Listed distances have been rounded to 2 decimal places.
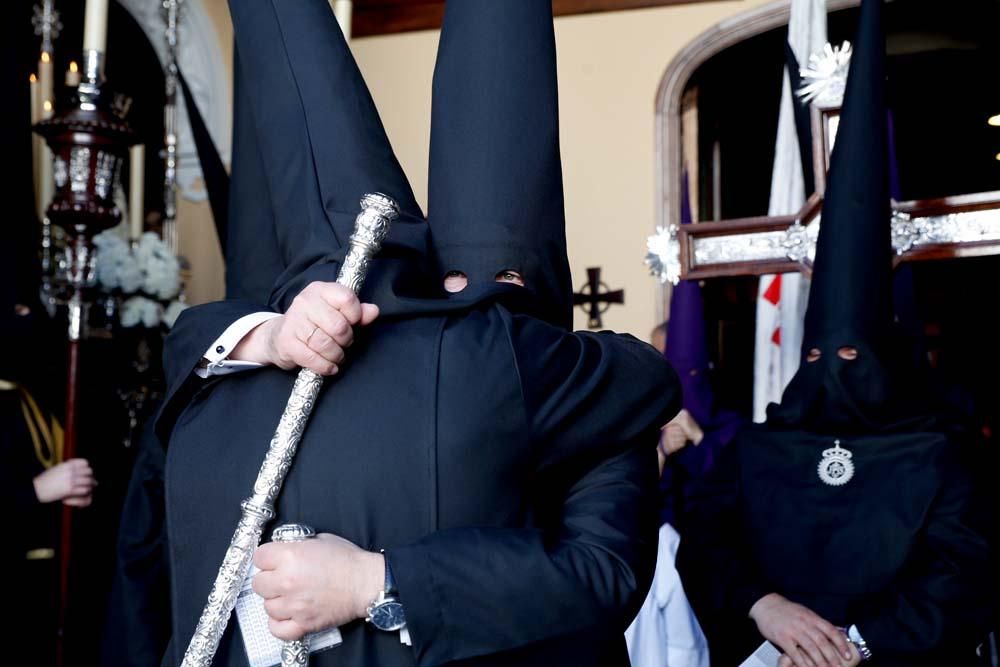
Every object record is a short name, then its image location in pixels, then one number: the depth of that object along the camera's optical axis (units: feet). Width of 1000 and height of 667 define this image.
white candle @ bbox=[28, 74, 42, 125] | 13.19
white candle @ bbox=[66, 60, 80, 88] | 11.82
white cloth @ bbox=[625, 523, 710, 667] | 11.93
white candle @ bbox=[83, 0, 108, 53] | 9.56
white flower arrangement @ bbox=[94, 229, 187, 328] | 12.38
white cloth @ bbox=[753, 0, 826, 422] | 13.28
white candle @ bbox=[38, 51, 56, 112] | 12.16
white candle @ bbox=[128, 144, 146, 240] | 13.32
